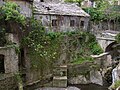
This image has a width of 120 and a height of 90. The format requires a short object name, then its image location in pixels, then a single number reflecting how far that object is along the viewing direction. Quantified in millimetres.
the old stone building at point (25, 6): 13007
